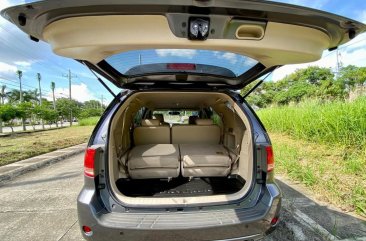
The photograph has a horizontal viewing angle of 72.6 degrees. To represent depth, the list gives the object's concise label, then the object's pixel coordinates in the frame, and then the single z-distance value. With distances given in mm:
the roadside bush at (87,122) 30953
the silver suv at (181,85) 1288
